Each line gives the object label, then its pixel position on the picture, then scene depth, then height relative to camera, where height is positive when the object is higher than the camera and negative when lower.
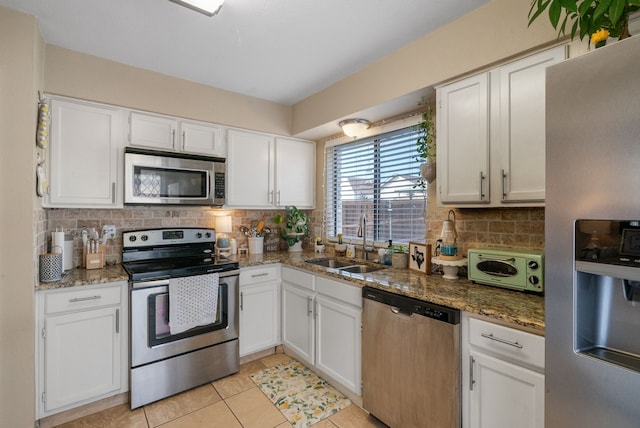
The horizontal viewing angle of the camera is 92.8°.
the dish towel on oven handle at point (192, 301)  2.23 -0.67
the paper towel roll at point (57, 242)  2.12 -0.21
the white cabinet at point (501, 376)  1.26 -0.73
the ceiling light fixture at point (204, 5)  1.62 +1.12
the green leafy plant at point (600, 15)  0.93 +0.66
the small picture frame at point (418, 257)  2.15 -0.31
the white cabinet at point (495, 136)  1.57 +0.45
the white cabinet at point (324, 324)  2.10 -0.87
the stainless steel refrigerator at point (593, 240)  0.86 -0.08
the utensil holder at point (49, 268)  1.93 -0.35
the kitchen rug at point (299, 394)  2.05 -1.35
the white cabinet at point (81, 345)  1.89 -0.87
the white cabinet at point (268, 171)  2.98 +0.45
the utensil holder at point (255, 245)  3.24 -0.34
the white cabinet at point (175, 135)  2.48 +0.68
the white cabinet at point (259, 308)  2.66 -0.86
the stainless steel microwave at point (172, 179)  2.41 +0.29
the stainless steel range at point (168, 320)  2.14 -0.81
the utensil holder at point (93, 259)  2.35 -0.37
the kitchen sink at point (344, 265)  2.62 -0.47
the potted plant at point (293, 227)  3.33 -0.15
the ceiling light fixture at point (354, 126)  2.71 +0.79
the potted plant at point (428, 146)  2.22 +0.51
